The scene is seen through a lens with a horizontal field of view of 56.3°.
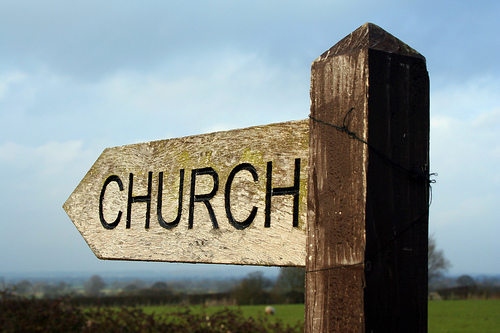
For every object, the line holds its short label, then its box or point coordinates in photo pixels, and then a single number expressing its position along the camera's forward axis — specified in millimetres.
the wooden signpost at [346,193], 1355
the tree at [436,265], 29156
